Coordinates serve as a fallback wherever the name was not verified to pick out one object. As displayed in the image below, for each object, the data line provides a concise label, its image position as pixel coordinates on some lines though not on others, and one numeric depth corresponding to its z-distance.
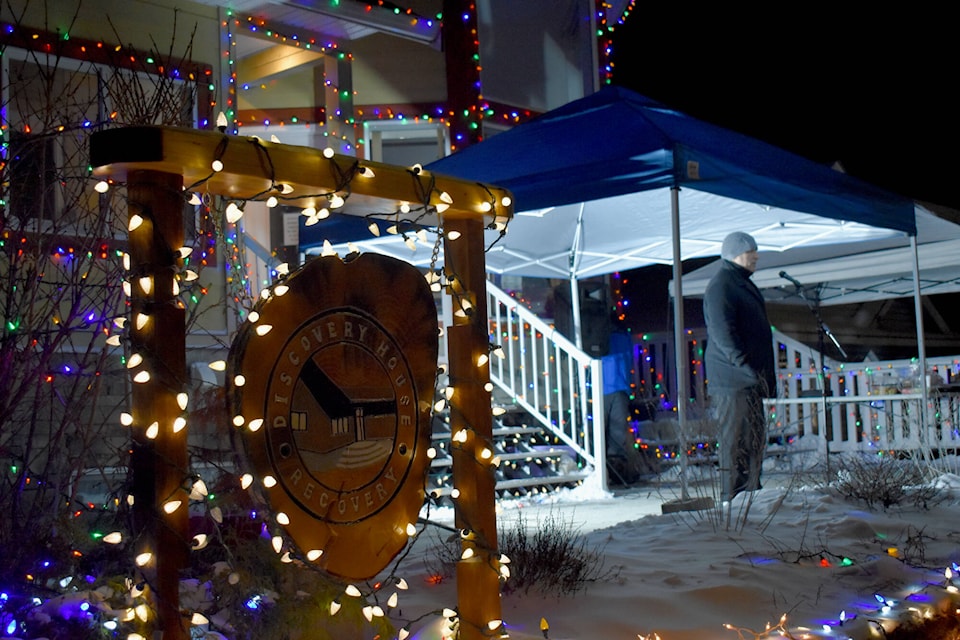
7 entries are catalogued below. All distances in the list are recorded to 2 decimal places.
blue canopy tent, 6.41
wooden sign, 2.48
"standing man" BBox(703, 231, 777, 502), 6.65
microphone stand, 8.52
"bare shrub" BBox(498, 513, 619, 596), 4.02
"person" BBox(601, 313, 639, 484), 9.95
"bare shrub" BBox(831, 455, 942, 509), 6.22
